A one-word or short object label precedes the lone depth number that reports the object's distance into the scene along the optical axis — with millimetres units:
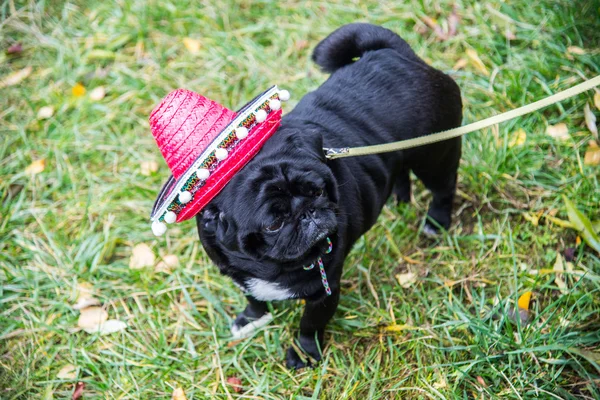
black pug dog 2270
